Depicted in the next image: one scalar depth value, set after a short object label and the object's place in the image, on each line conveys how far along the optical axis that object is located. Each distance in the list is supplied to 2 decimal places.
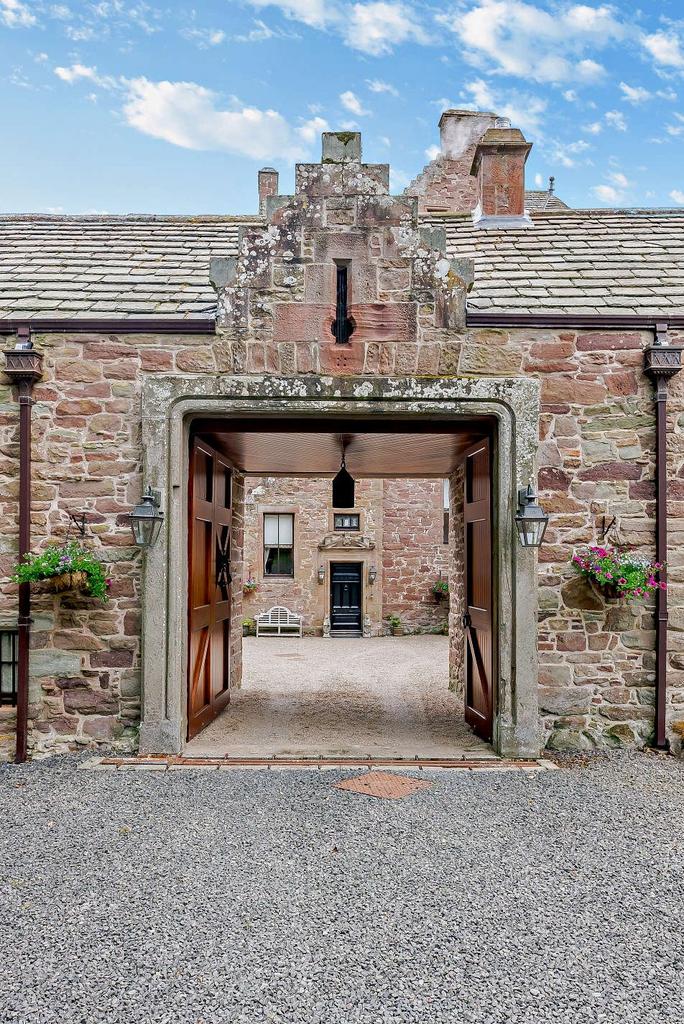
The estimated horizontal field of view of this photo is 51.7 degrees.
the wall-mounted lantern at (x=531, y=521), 6.04
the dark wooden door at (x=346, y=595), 19.61
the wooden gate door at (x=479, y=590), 6.89
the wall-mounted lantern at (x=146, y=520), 6.00
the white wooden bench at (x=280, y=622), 19.12
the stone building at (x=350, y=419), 6.30
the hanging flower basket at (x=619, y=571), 6.09
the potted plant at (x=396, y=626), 19.30
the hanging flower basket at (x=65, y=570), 6.03
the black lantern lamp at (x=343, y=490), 8.43
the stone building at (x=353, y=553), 19.36
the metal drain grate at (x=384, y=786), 5.37
